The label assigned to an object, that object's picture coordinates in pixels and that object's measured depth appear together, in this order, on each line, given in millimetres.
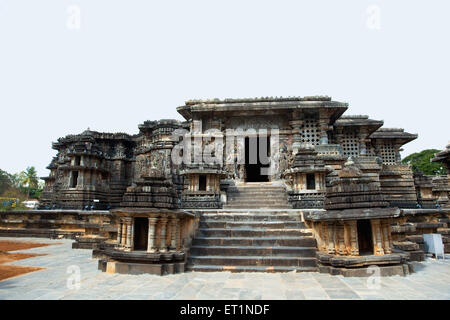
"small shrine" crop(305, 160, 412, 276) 5328
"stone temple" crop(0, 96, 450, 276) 5769
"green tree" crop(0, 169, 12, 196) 48544
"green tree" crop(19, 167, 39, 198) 53531
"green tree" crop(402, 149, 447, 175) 38812
